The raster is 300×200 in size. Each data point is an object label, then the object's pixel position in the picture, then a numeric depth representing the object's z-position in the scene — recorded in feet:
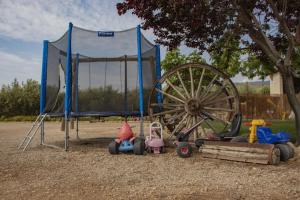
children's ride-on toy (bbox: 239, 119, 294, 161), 13.49
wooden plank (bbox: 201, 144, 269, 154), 13.02
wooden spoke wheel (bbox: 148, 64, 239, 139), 17.34
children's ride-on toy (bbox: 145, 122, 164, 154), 16.00
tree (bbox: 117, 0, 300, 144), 16.85
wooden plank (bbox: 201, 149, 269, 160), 12.96
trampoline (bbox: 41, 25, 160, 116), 19.59
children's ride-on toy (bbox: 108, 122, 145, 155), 15.69
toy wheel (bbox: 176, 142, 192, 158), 14.89
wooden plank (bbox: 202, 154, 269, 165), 12.90
